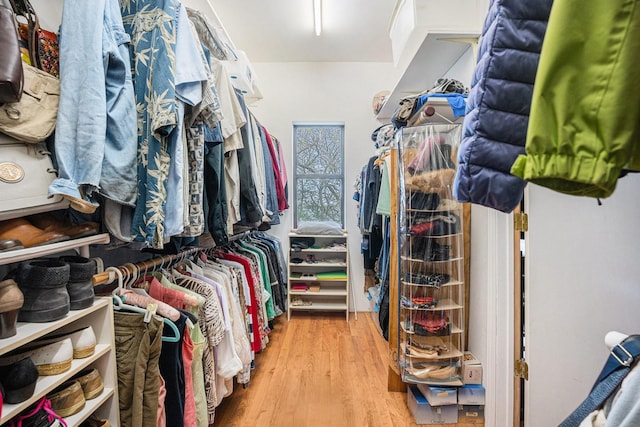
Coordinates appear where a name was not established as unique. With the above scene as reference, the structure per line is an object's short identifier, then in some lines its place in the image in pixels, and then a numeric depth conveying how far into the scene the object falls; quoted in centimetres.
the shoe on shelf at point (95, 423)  93
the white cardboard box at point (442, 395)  162
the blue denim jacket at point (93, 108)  82
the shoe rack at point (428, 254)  172
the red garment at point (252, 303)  192
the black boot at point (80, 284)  90
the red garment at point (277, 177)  256
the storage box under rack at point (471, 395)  164
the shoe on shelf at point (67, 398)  83
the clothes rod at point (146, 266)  104
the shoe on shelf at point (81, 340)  89
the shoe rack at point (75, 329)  70
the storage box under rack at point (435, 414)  164
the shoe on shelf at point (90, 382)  91
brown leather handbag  63
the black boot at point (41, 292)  80
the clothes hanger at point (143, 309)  103
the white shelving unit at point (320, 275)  313
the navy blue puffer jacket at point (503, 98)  52
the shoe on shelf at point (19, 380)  70
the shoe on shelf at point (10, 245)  70
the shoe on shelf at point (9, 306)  68
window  357
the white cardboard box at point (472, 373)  166
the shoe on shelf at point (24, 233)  74
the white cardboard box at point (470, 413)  166
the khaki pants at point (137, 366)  99
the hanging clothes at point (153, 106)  97
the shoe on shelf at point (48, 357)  80
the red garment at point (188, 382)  112
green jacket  36
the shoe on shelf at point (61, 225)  86
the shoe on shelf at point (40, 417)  73
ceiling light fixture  237
